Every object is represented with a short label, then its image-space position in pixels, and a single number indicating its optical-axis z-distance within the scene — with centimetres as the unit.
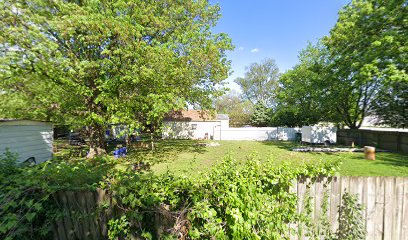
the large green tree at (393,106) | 1518
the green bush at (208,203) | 207
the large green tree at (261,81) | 4388
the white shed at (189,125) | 2778
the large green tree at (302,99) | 2208
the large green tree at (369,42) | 910
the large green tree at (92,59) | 719
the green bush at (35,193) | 203
